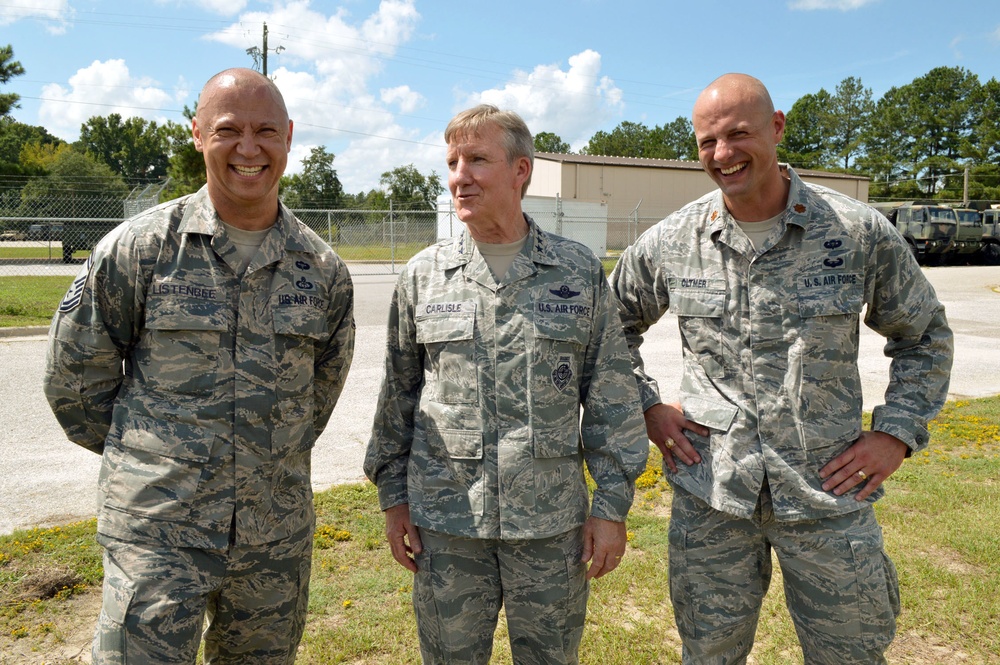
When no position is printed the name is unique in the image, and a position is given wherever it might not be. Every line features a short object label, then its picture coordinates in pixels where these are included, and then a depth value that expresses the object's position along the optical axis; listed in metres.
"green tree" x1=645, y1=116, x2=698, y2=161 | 88.06
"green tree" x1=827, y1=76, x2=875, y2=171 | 81.06
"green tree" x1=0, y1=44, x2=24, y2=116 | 25.21
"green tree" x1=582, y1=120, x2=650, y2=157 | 91.50
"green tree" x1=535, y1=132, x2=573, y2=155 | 98.07
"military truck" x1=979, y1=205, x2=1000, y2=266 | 31.27
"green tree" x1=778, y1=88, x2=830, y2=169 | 81.81
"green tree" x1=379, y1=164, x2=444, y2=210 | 47.84
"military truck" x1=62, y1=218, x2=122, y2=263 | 22.88
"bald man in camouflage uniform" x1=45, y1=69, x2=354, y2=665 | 2.24
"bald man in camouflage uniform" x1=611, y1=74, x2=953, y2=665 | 2.45
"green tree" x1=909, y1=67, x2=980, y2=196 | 68.81
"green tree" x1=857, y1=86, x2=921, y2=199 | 68.25
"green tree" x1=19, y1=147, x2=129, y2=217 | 33.44
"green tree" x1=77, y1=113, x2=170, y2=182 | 80.81
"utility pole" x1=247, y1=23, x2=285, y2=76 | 30.36
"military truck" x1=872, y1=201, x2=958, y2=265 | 27.84
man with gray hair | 2.35
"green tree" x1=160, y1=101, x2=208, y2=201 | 26.28
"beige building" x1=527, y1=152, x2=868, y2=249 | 41.12
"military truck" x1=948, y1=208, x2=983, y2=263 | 28.94
